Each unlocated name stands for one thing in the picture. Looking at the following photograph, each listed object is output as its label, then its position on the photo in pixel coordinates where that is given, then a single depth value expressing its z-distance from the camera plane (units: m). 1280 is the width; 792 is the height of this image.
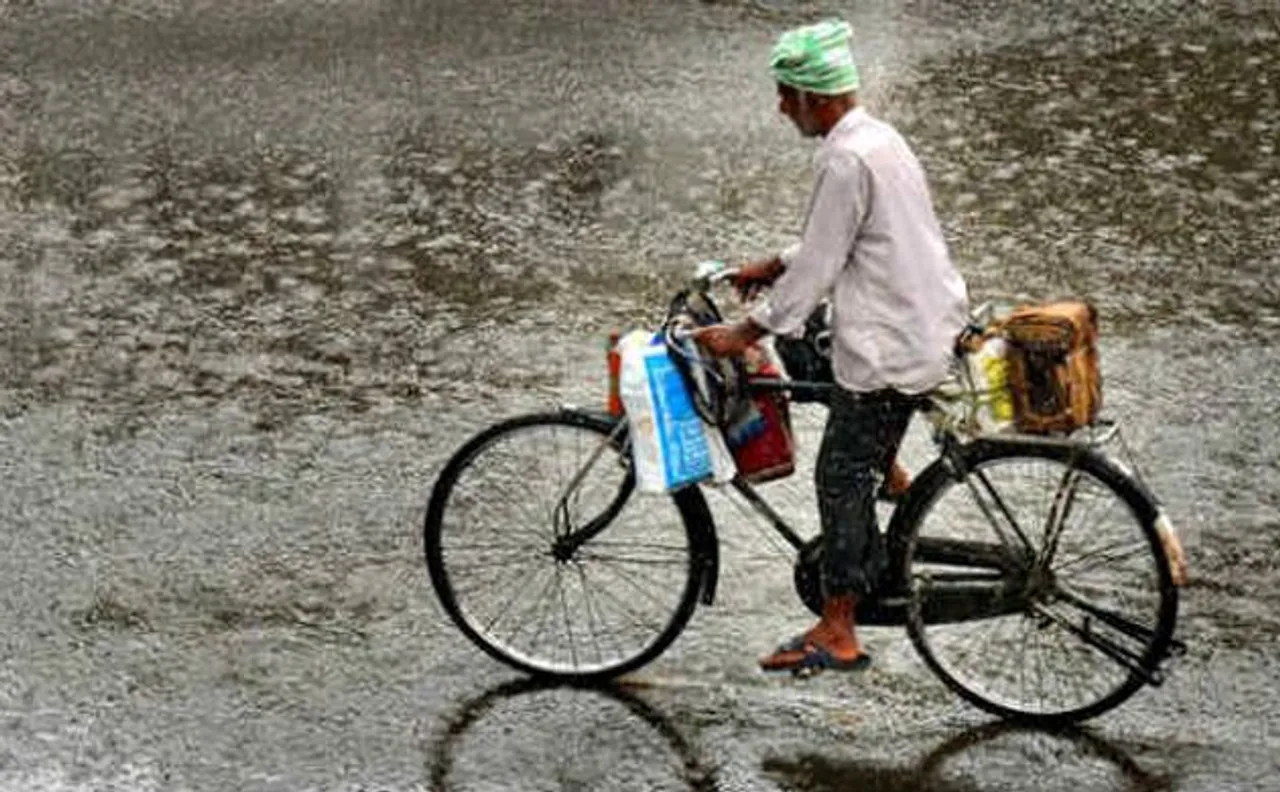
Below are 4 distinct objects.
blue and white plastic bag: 11.64
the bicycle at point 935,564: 11.53
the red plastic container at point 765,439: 11.87
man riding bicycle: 10.92
